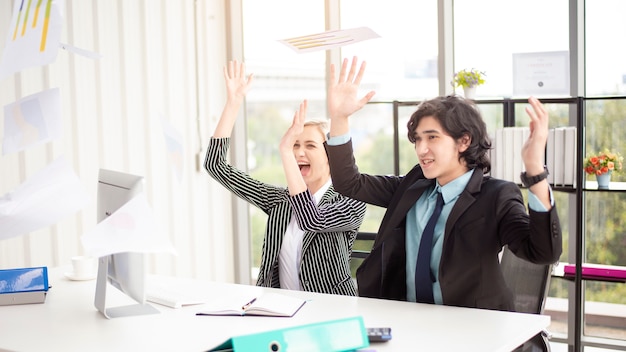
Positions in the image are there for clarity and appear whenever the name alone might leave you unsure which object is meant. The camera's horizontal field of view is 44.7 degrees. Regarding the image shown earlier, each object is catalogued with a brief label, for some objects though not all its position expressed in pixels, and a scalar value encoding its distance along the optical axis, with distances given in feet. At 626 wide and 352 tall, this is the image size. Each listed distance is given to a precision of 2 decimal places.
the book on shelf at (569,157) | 11.22
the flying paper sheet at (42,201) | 5.17
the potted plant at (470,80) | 12.06
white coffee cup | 9.61
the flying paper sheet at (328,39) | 8.07
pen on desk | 7.94
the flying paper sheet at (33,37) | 5.38
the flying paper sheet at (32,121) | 5.83
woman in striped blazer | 9.50
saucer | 9.68
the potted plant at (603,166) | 11.40
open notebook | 7.79
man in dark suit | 7.65
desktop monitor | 7.49
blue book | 8.55
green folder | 5.47
